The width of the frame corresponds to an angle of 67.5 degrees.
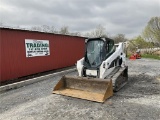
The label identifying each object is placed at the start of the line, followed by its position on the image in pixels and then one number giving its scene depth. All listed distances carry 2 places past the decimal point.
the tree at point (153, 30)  27.50
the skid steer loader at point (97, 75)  4.03
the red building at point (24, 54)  5.98
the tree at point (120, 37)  24.73
